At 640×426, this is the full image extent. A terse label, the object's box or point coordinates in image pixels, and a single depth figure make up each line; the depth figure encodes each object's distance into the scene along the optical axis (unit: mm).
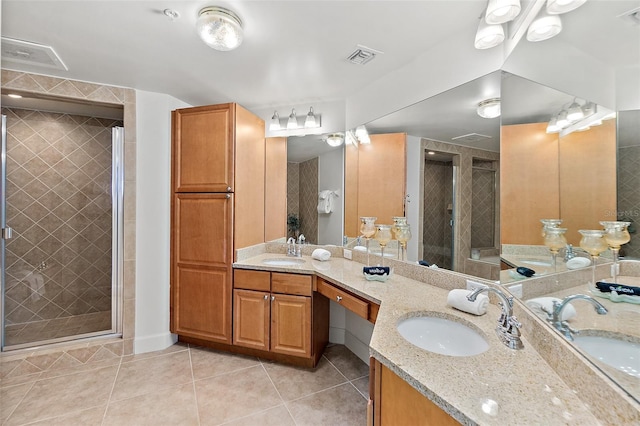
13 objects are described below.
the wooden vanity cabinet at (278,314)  2164
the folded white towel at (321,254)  2492
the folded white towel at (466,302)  1232
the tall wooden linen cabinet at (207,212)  2375
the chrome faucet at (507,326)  943
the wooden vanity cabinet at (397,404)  756
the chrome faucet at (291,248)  2720
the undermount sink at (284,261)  2470
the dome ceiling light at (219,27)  1448
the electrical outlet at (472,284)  1447
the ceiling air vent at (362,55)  1804
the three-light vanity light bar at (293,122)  2664
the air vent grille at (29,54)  1763
